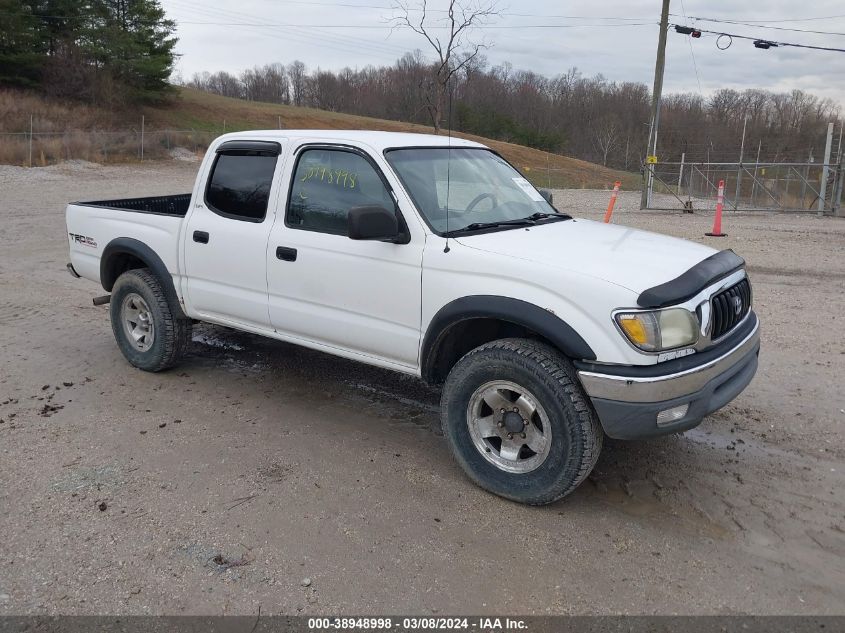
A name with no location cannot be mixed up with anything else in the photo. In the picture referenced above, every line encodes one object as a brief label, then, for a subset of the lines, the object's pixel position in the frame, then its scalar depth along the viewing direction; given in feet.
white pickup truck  11.68
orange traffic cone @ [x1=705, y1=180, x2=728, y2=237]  49.97
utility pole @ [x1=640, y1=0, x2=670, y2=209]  73.77
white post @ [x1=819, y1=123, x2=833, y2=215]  68.64
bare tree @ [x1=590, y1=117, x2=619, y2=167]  228.84
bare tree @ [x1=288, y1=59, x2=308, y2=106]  342.23
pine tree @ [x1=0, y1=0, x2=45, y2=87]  148.77
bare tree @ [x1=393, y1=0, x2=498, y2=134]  69.94
